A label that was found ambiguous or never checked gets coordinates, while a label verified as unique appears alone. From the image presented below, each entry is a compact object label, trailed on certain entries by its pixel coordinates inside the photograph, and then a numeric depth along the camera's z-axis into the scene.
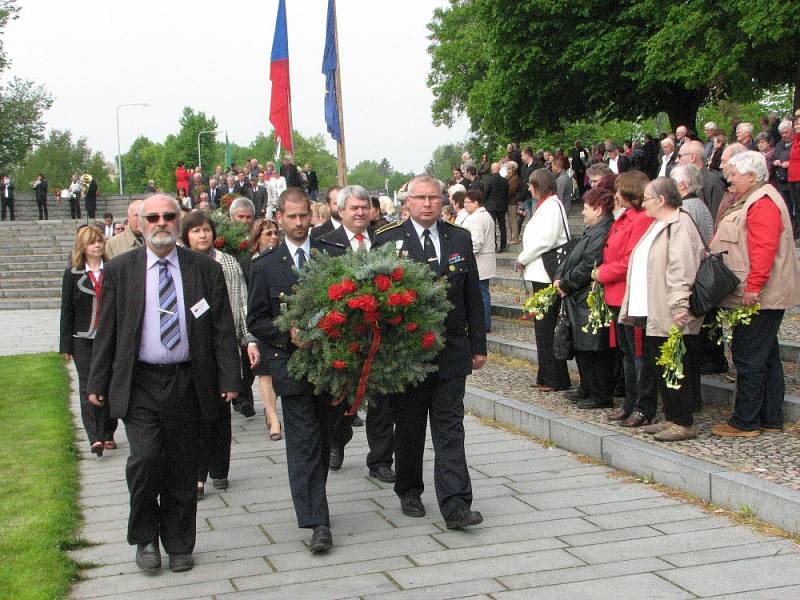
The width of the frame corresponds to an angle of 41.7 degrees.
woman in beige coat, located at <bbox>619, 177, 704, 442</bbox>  7.36
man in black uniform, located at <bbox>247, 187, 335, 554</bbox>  6.09
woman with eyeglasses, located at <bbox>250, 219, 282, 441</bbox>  9.39
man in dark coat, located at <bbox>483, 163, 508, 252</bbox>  20.83
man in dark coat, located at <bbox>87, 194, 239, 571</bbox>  5.71
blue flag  21.14
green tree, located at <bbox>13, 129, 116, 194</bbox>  93.81
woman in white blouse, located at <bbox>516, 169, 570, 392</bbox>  10.05
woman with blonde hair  9.08
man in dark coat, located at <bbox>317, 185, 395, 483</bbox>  7.56
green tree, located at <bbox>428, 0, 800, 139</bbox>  26.12
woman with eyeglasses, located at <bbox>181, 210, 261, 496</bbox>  7.56
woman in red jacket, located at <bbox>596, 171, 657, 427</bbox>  8.13
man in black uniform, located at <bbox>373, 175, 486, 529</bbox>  6.27
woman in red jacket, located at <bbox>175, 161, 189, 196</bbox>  40.17
